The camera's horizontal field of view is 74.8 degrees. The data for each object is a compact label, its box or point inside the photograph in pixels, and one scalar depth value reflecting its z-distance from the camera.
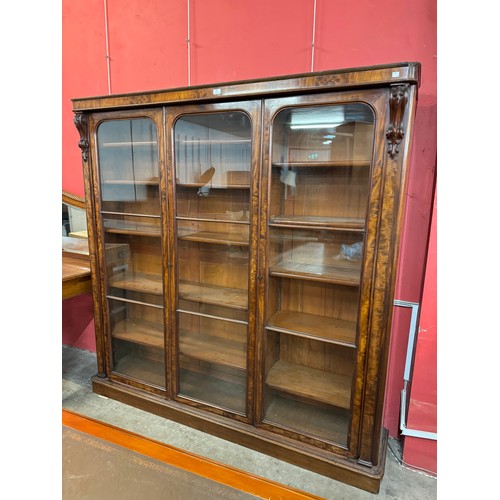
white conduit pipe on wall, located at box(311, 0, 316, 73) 1.80
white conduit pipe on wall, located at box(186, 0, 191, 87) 2.09
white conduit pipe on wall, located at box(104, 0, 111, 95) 2.35
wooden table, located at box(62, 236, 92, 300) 2.27
